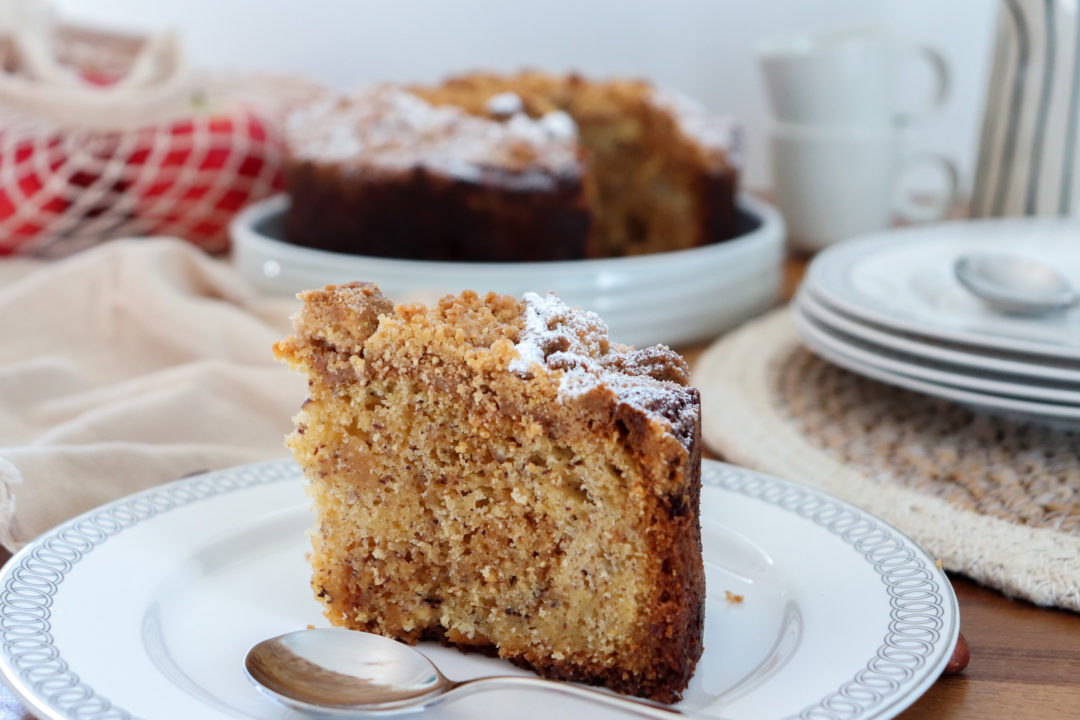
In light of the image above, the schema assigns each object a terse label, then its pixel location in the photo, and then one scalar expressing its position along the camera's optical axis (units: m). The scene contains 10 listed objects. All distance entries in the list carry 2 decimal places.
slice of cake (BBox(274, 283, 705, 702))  0.47
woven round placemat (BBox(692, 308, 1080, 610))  0.52
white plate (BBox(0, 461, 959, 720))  0.45
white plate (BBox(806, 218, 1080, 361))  0.59
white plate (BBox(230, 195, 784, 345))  0.67
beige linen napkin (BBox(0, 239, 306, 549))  0.55
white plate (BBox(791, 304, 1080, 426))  0.57
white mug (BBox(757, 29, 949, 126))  0.81
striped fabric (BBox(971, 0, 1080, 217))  0.75
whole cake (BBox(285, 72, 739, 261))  0.71
